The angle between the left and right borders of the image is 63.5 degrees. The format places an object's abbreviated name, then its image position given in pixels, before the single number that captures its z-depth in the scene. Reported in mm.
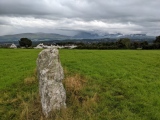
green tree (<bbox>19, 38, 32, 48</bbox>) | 59360
